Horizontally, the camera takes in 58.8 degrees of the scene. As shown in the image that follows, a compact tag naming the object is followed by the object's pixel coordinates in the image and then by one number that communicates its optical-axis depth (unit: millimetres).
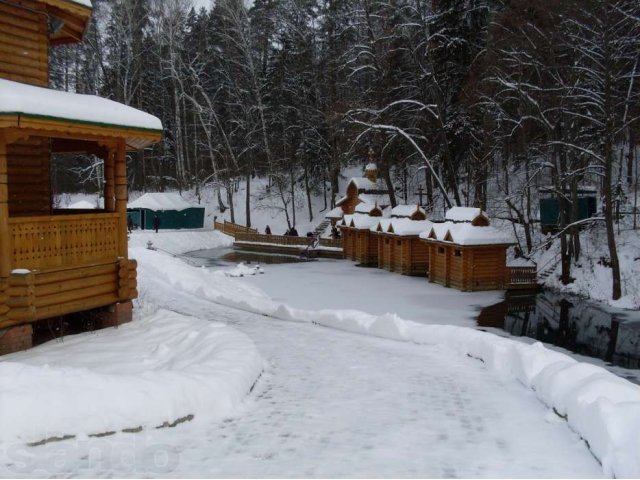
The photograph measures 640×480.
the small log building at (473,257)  23062
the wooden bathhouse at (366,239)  31719
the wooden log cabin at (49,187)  9031
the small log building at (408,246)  27641
